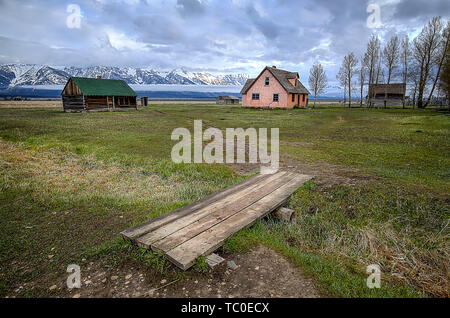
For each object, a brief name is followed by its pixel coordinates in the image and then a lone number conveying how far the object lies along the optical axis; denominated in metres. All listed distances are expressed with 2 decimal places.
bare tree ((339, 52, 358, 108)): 48.69
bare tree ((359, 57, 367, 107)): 48.58
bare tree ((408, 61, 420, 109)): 42.12
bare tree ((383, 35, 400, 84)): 44.12
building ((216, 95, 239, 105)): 69.78
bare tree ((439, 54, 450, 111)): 31.27
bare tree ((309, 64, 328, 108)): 54.06
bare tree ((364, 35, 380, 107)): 45.37
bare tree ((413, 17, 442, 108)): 38.75
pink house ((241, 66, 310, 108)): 39.88
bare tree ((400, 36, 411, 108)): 43.16
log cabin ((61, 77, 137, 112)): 35.03
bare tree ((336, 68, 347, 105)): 50.76
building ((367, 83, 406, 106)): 53.53
